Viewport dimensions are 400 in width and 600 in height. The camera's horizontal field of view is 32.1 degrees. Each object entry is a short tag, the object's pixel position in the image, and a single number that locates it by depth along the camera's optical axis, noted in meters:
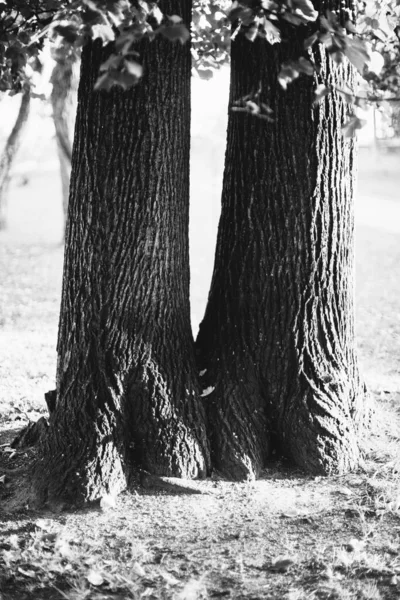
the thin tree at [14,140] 18.06
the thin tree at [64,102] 14.80
